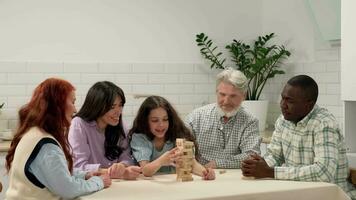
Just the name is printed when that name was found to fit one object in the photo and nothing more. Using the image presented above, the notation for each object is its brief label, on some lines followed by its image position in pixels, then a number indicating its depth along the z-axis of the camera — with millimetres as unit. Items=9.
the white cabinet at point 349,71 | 3213
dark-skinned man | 2576
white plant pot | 4680
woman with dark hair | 2904
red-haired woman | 2203
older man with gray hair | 3201
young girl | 2918
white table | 2252
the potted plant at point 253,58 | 4715
